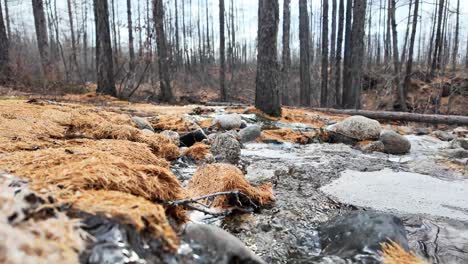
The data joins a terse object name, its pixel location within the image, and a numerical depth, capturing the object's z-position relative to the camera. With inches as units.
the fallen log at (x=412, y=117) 299.3
